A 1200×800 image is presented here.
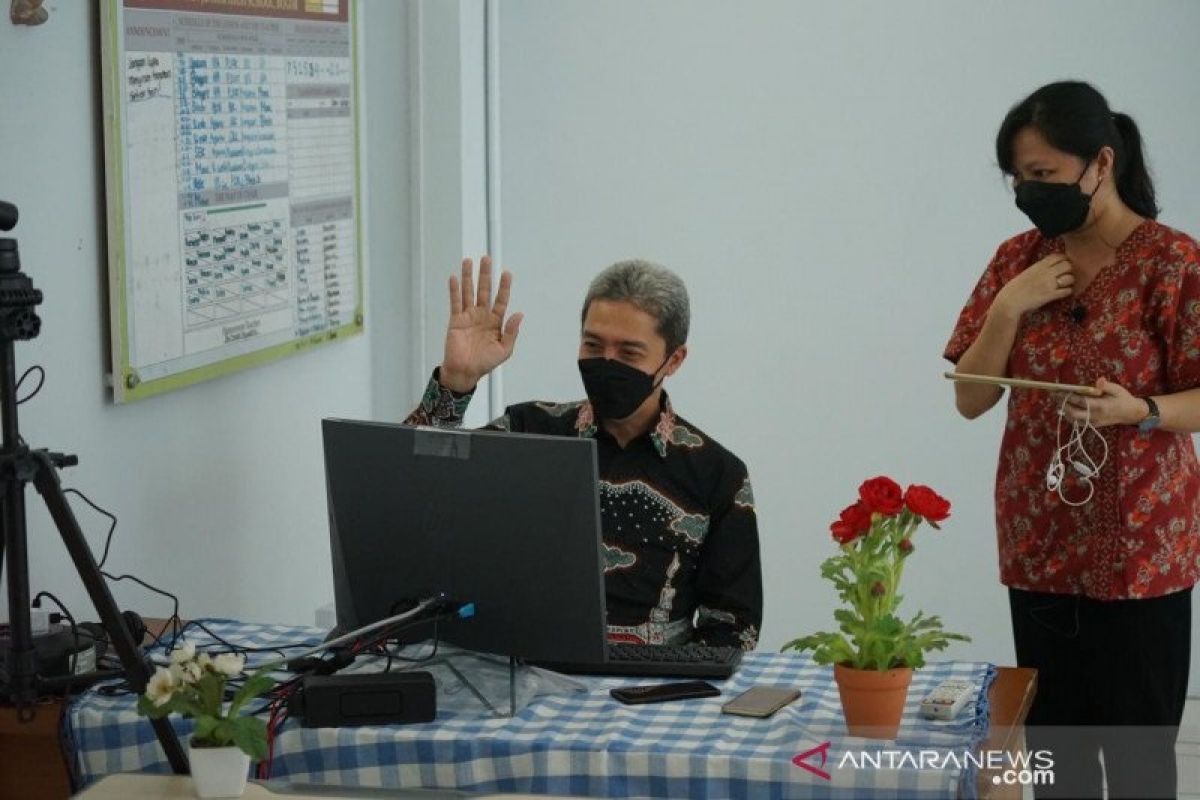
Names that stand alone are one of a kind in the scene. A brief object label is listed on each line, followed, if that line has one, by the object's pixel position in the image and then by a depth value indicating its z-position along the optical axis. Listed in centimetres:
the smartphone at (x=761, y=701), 419
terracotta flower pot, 401
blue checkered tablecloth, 386
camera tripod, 399
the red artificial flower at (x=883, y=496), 405
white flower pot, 374
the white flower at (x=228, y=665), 382
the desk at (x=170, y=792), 370
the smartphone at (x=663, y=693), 431
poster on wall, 531
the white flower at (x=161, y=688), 379
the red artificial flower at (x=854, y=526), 409
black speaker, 413
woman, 507
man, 516
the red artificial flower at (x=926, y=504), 402
